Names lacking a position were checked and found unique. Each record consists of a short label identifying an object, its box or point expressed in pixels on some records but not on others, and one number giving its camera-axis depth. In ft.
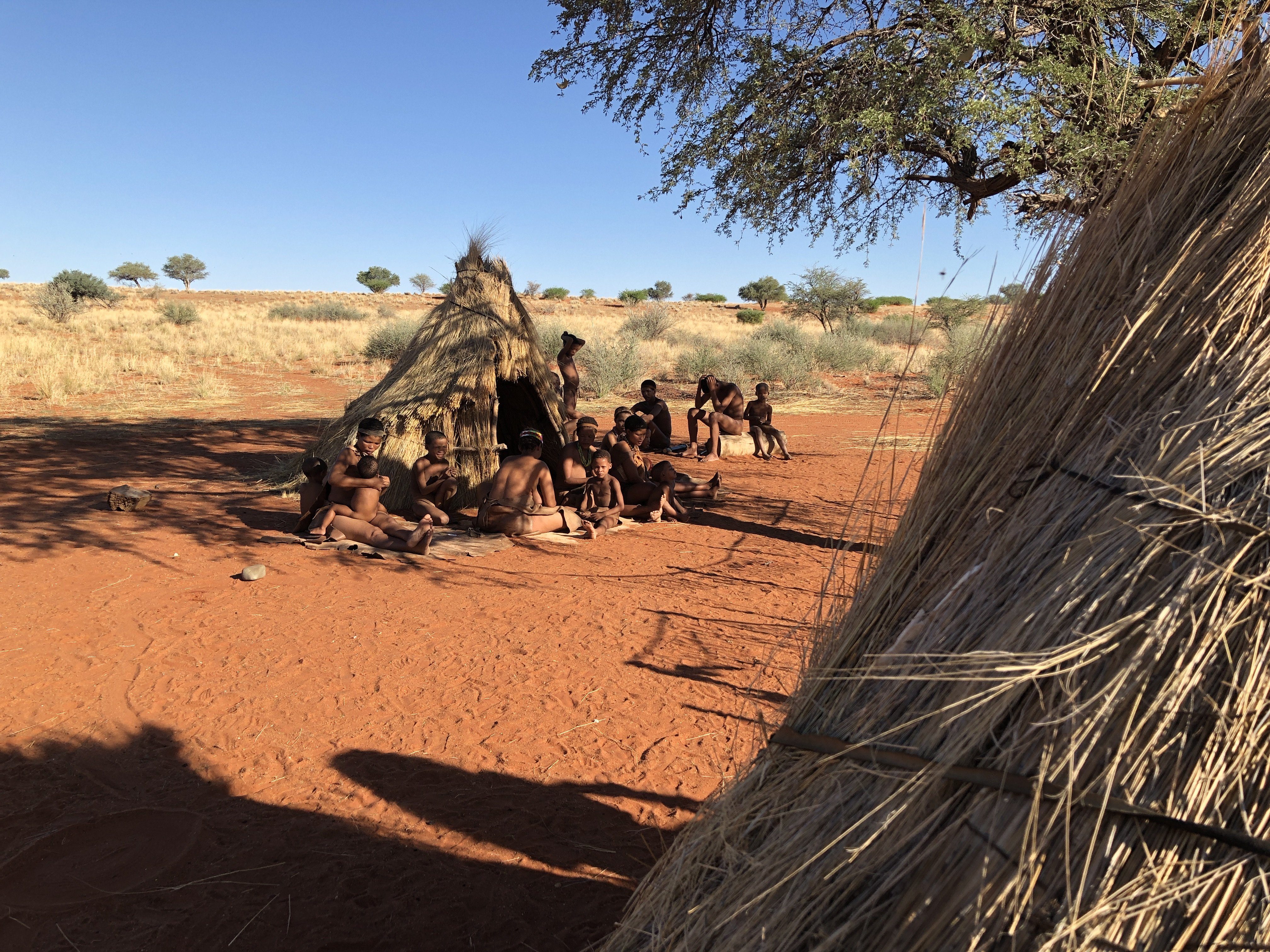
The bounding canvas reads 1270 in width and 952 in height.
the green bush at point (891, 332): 99.35
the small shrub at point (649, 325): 94.58
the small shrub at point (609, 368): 60.39
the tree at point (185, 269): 190.60
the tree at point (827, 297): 97.55
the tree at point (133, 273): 178.91
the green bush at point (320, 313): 112.37
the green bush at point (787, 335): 79.15
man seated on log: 37.24
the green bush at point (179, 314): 99.19
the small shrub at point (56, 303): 86.17
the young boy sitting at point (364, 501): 23.04
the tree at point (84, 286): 103.04
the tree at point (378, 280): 190.29
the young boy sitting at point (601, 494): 25.99
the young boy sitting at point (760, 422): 37.81
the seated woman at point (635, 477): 26.86
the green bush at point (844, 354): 77.41
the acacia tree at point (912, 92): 17.63
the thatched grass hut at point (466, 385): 27.81
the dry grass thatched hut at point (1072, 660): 4.77
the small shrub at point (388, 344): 73.15
